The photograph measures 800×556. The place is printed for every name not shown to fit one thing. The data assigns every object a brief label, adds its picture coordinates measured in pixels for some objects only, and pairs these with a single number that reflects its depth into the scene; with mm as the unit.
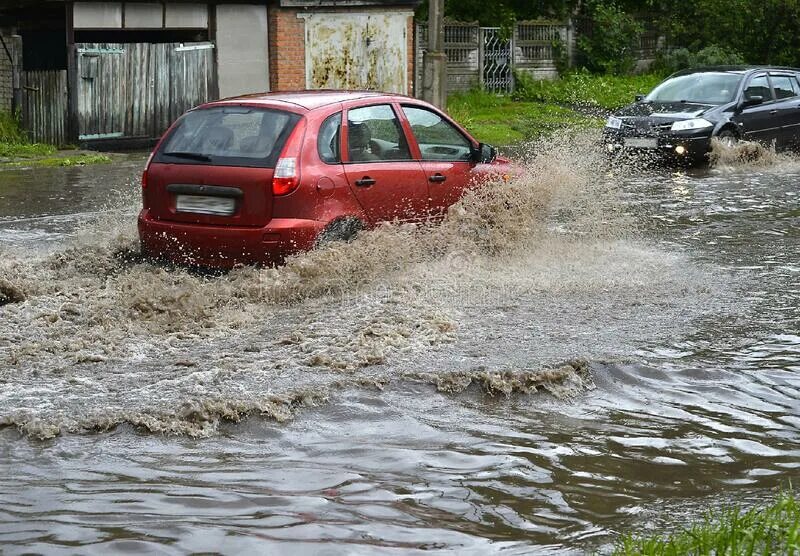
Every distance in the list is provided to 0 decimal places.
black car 19531
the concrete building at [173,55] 21516
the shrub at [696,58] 32969
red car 9211
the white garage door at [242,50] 23594
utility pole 20938
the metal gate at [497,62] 32469
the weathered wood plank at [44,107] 21547
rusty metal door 24609
